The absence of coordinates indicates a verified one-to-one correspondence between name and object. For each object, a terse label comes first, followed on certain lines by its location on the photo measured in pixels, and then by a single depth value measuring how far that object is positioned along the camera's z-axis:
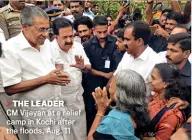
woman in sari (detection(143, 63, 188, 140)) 1.69
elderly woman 1.57
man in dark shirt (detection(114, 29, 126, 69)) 2.98
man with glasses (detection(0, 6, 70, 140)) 2.07
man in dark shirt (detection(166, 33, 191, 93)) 2.29
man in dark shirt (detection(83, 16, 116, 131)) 3.10
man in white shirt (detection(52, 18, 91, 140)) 2.60
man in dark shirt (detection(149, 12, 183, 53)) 3.12
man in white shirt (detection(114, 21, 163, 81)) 2.37
